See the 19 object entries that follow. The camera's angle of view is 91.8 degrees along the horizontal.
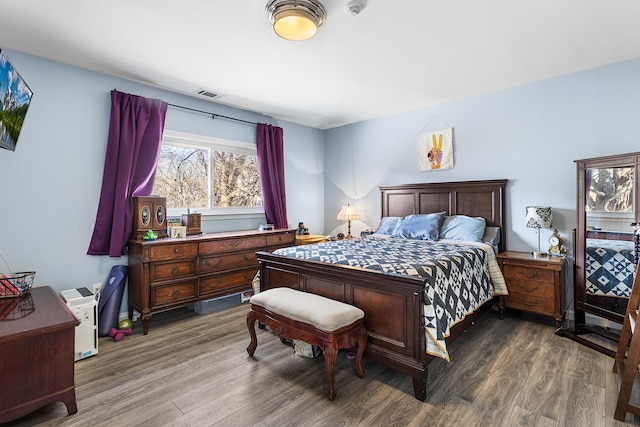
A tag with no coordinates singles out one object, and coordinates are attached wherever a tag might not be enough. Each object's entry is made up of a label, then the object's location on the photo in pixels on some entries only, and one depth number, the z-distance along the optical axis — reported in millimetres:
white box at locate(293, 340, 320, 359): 2434
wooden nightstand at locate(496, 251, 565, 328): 2914
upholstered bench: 1925
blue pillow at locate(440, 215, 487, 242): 3453
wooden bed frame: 1957
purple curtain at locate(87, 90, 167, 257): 3055
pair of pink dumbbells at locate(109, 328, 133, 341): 2814
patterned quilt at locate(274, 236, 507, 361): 1995
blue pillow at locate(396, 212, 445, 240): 3624
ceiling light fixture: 1958
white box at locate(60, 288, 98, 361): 2443
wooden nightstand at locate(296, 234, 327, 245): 4473
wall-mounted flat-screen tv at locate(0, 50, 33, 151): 1819
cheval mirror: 2562
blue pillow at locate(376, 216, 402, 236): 4030
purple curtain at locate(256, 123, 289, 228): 4410
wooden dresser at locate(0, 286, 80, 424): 1638
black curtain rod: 3641
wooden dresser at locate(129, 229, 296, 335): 2951
